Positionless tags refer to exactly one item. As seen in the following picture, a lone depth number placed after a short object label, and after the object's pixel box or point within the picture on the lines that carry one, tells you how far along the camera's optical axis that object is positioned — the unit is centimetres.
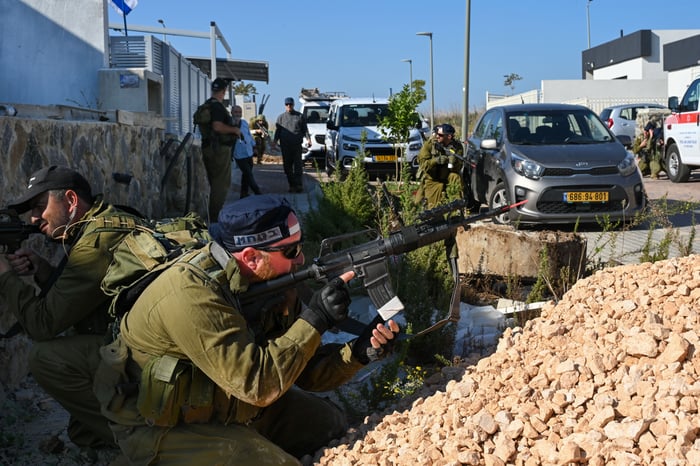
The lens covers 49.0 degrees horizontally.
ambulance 1529
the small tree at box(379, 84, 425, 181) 1029
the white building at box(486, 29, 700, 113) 3653
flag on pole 1148
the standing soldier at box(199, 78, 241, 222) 927
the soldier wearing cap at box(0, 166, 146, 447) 353
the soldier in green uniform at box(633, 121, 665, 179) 1797
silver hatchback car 945
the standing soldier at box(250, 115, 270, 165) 2262
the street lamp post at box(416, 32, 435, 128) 3566
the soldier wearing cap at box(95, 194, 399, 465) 293
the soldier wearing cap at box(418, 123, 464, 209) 945
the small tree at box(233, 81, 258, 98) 5755
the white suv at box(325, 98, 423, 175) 1648
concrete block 604
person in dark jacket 1505
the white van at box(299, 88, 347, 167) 2158
